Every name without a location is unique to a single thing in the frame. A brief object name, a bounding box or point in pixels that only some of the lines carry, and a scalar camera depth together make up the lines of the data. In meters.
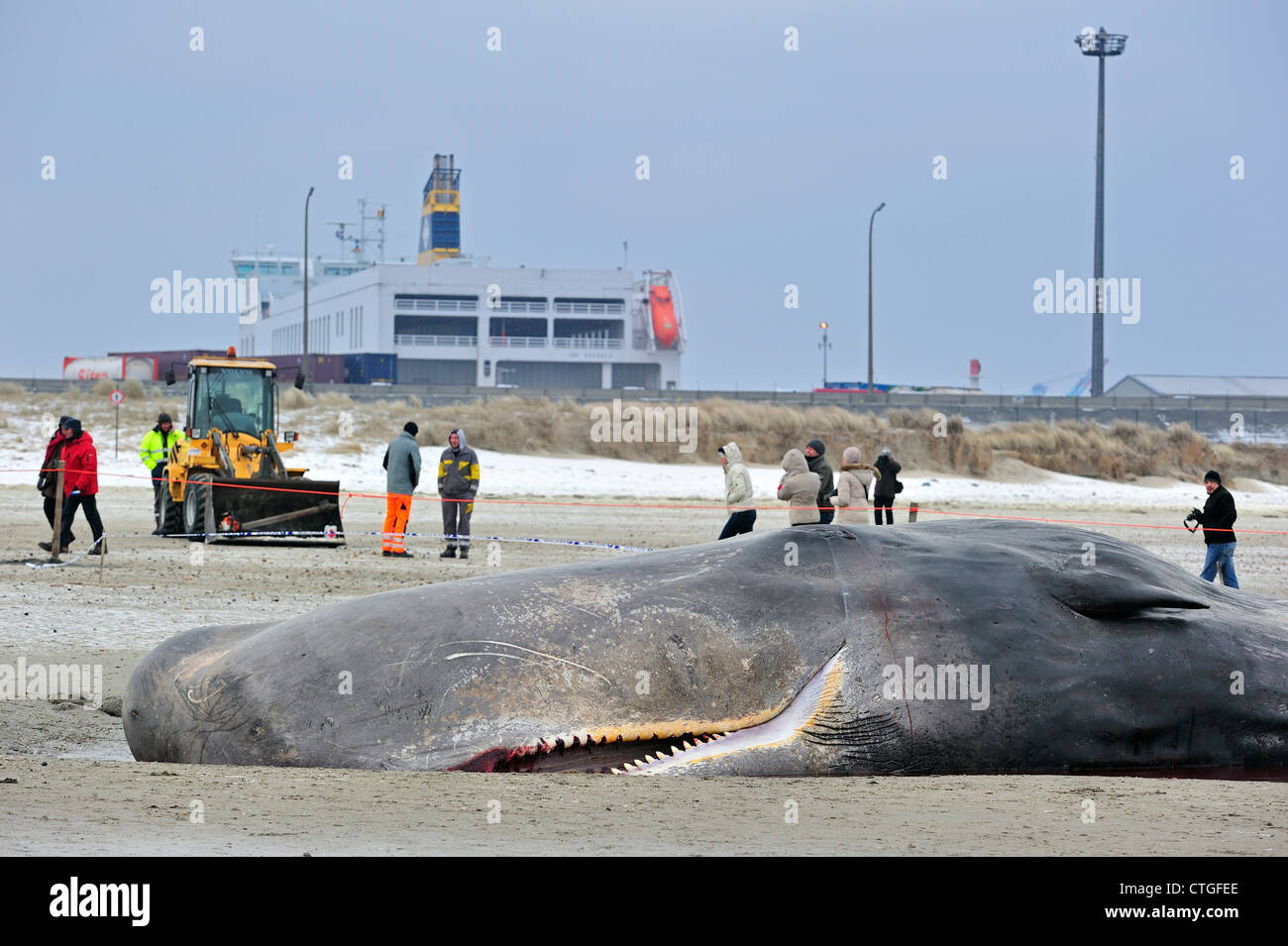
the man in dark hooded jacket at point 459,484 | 17.66
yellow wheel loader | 18.36
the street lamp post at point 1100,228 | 56.50
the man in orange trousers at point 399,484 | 17.48
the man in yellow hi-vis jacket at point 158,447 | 20.55
